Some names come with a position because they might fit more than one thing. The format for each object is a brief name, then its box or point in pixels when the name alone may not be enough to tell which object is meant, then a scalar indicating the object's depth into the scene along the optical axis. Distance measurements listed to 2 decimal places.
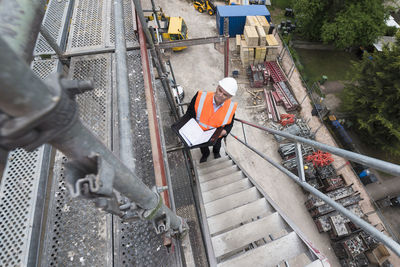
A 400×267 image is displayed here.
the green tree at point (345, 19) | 12.16
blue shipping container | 13.68
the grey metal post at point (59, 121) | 0.52
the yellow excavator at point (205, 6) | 15.67
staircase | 3.01
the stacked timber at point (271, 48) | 12.27
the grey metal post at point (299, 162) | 2.73
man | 4.04
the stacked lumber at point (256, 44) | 12.12
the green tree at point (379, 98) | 9.34
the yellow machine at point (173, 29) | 12.77
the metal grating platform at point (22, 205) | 2.13
